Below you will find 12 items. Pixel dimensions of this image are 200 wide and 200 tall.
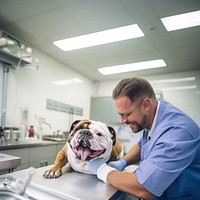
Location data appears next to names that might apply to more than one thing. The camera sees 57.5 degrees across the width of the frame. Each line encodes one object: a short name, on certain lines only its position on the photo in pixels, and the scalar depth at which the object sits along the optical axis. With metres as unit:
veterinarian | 0.78
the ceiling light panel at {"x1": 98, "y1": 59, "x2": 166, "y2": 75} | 3.74
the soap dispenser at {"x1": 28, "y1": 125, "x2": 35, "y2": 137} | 2.87
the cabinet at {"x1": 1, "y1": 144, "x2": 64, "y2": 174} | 2.14
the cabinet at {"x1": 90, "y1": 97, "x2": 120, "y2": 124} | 4.48
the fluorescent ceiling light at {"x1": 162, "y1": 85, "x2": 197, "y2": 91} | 4.13
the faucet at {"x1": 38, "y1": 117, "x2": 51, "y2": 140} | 3.14
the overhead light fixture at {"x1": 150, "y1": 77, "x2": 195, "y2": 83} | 4.16
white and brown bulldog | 0.87
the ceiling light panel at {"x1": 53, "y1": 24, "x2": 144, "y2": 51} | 2.53
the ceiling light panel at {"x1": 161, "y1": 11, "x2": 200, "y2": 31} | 2.15
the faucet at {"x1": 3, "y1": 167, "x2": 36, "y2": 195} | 0.76
